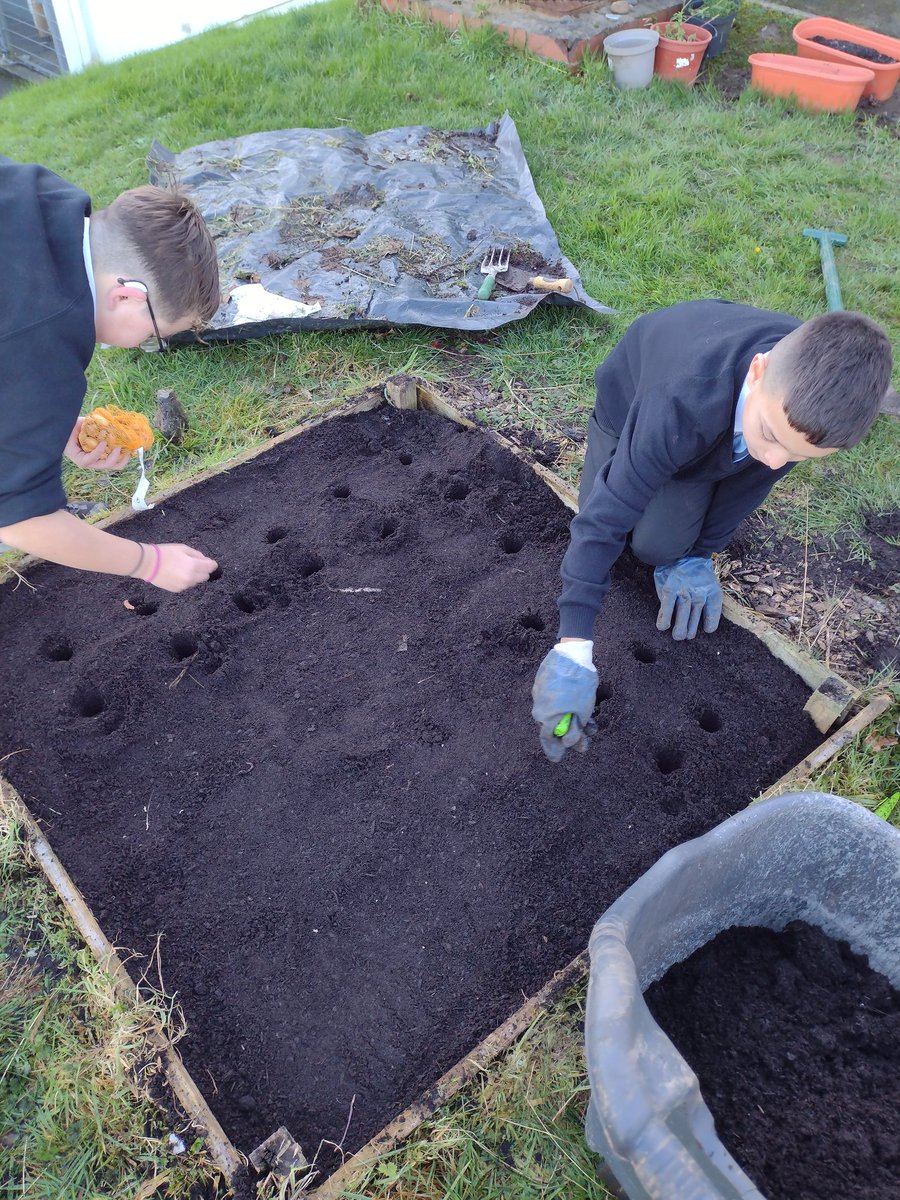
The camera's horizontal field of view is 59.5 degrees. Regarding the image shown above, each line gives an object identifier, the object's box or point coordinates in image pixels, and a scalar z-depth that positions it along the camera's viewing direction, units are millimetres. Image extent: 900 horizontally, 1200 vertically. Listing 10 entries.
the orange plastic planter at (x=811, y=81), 4895
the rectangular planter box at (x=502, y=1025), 1499
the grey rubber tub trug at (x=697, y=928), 1016
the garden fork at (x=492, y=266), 3516
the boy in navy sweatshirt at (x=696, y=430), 1628
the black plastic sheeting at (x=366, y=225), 3449
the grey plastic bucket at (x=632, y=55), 5090
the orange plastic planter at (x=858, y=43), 5000
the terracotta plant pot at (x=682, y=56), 5148
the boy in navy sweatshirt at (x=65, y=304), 1605
